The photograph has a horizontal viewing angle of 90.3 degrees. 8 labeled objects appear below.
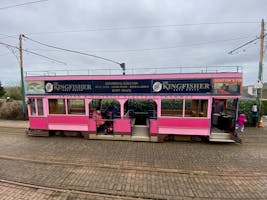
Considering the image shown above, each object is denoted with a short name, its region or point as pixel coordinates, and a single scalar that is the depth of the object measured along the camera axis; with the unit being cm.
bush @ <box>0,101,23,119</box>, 1386
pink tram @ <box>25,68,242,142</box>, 733
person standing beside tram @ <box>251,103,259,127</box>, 1070
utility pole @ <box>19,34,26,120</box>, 1245
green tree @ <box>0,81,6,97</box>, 2648
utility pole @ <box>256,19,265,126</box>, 1051
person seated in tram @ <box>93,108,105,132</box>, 842
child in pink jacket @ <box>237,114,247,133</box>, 936
